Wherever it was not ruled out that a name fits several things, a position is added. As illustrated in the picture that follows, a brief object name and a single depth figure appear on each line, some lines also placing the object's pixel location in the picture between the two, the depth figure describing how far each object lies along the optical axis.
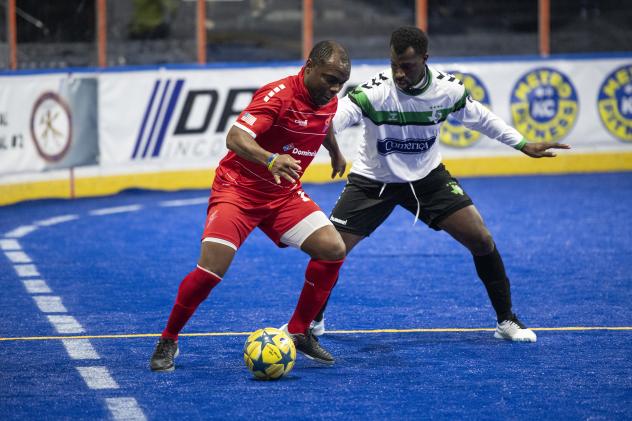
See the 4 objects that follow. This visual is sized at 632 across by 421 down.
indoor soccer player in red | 13.34
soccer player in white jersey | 15.21
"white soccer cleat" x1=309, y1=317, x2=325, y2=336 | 15.52
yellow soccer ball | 13.16
